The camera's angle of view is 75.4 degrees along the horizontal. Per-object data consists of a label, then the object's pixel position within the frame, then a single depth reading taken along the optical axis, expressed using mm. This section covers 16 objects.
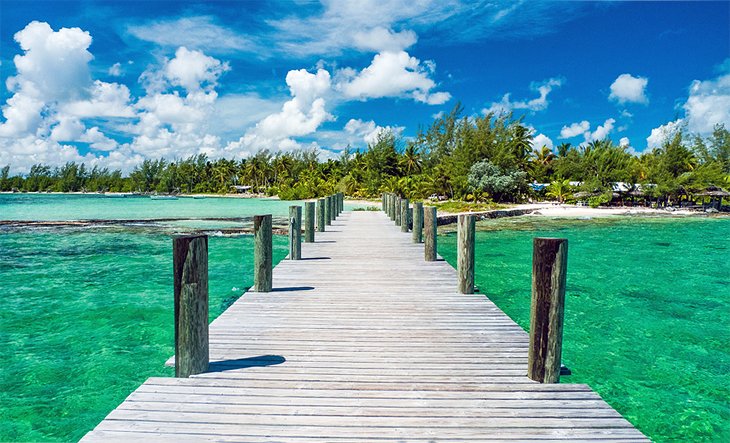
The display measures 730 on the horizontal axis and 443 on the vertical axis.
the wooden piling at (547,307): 3920
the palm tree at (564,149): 70750
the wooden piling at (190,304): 3949
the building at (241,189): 106238
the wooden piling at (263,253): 7164
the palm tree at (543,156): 69300
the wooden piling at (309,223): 13273
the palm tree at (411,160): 69562
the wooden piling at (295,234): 10211
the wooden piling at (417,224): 13664
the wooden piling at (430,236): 10312
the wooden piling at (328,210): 19181
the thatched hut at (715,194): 43938
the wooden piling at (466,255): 7211
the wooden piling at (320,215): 16969
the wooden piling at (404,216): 17250
